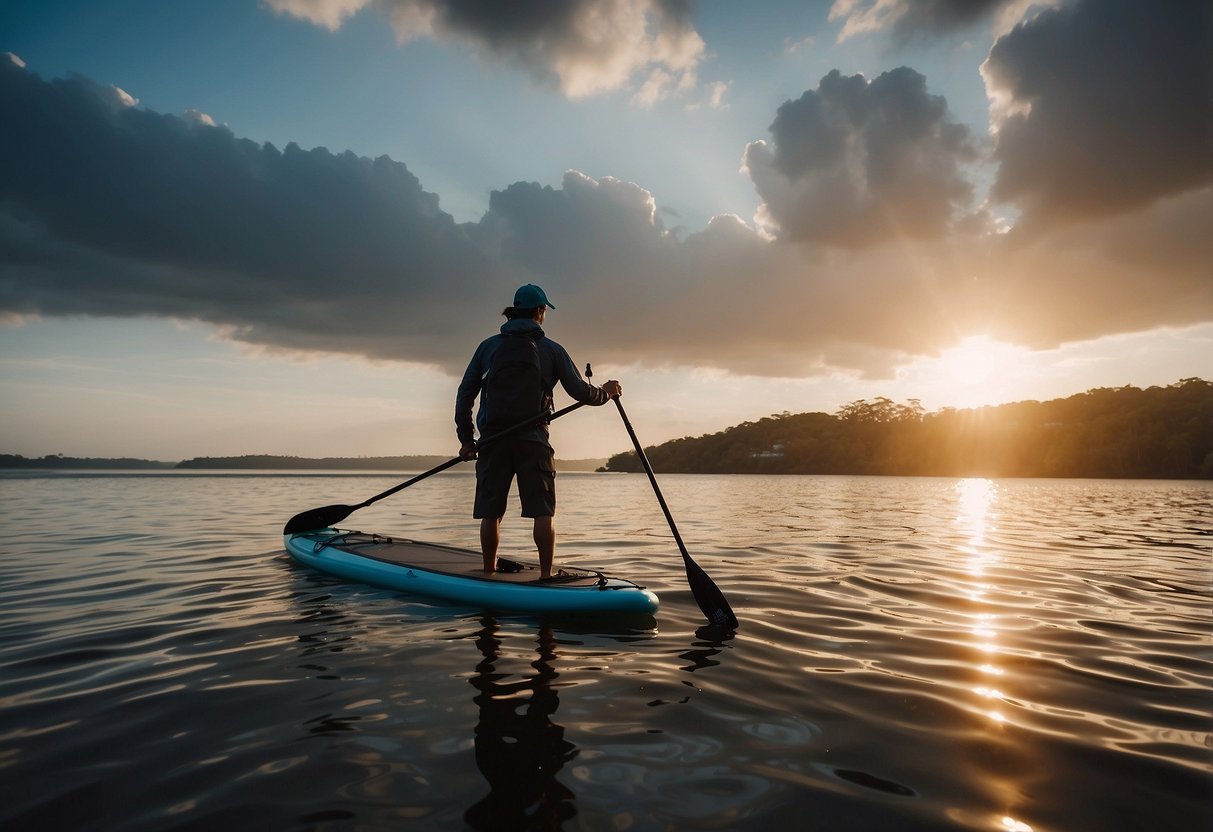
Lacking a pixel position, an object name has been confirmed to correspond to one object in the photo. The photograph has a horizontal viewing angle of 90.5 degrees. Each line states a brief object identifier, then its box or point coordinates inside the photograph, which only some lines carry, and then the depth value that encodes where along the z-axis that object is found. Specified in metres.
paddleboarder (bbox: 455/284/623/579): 6.08
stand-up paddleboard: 5.47
